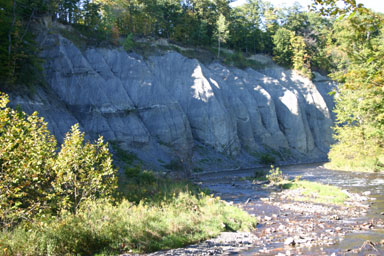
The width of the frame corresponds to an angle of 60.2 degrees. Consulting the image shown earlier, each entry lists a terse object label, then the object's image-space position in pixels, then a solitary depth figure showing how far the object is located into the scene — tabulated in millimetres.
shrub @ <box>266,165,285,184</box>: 25309
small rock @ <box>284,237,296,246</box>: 10317
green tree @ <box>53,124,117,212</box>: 10336
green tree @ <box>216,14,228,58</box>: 57241
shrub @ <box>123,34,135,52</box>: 47062
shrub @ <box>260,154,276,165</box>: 45800
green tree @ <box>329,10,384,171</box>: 26953
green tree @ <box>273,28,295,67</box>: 64250
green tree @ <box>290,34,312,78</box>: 63469
